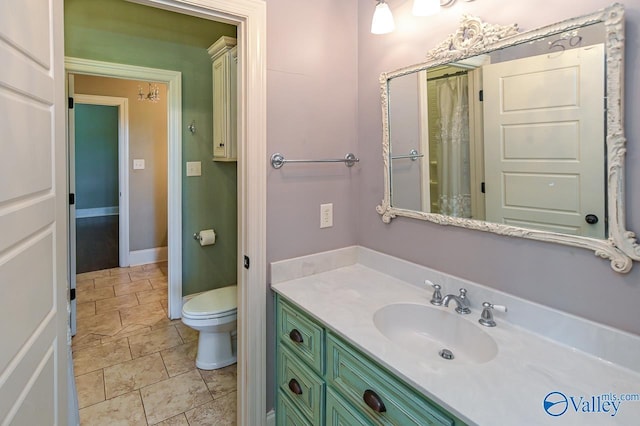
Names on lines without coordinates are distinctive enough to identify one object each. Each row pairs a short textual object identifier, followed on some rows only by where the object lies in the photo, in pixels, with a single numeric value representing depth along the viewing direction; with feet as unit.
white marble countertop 2.69
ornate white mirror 3.33
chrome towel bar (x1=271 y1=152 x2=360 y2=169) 5.36
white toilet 7.52
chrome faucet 4.40
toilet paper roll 10.36
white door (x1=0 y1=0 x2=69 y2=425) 2.34
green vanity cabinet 3.24
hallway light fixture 12.18
